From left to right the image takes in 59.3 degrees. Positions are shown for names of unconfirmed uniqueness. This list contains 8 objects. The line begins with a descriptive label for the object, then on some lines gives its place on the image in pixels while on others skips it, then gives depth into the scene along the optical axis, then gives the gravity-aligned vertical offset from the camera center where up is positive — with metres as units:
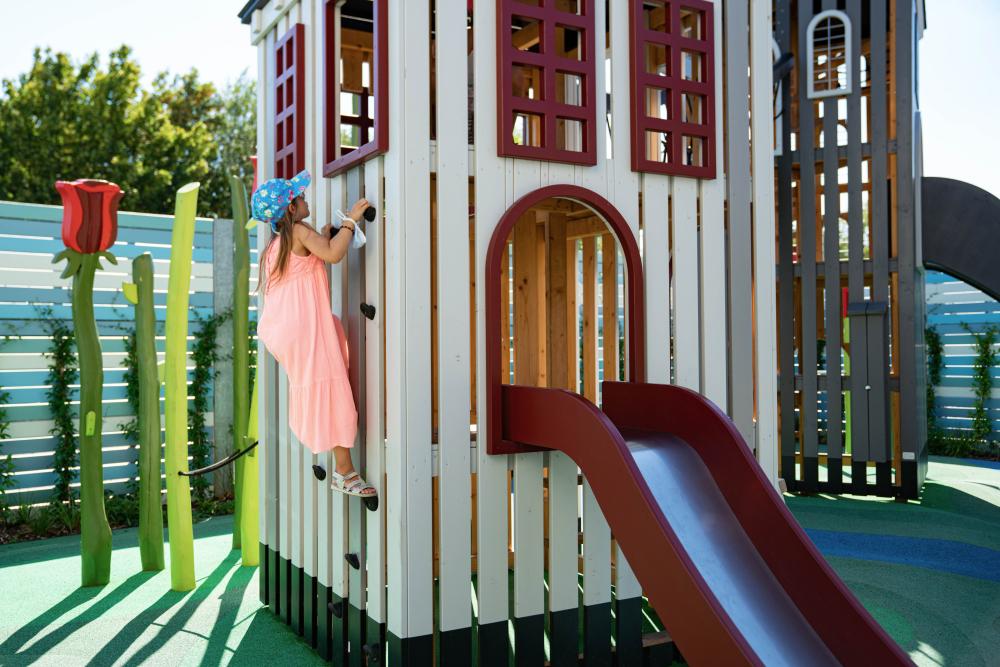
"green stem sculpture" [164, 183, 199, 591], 5.27 -0.27
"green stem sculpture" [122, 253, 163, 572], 5.52 -0.47
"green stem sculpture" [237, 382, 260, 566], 5.81 -1.13
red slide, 2.57 -0.65
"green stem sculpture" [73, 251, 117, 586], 5.31 -0.59
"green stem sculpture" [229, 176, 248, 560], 5.79 +0.10
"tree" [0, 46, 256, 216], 22.80 +5.68
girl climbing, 3.63 +0.06
